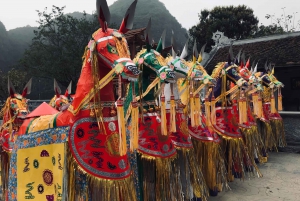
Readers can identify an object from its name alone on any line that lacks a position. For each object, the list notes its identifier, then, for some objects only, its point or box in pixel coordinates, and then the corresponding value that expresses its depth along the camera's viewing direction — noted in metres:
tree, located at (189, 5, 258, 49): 24.11
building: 9.48
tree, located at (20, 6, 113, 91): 18.02
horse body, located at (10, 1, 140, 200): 2.22
